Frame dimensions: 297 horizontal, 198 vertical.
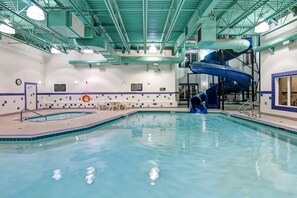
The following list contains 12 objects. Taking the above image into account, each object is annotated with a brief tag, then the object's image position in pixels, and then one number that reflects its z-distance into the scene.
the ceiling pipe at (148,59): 12.59
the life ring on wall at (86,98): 13.70
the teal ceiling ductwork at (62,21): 5.86
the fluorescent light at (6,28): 6.41
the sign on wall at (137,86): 13.96
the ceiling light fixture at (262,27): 6.44
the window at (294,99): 8.55
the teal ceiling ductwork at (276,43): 7.36
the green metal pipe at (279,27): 7.55
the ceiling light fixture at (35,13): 4.77
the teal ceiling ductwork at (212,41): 7.18
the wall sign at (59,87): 13.77
